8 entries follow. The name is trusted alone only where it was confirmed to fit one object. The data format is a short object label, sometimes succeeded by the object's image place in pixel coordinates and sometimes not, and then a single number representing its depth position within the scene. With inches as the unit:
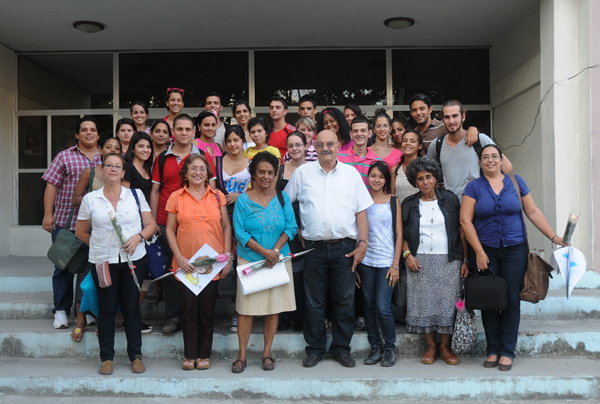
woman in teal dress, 152.1
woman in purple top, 151.9
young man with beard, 169.3
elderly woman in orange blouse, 152.9
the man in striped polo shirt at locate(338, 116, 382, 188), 177.3
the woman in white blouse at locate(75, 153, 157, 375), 149.3
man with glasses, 153.9
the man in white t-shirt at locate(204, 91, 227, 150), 217.3
